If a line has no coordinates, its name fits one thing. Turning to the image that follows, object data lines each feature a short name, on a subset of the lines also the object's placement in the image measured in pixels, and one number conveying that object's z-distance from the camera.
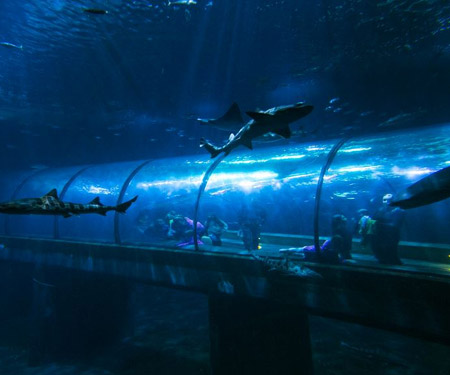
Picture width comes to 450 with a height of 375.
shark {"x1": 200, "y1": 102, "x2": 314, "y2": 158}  3.06
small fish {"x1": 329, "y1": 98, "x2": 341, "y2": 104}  10.77
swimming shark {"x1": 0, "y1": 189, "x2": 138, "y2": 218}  3.00
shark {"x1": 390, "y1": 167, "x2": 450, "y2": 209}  4.41
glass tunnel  7.09
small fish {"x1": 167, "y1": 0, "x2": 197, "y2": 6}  6.26
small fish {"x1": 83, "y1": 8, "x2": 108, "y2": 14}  4.63
